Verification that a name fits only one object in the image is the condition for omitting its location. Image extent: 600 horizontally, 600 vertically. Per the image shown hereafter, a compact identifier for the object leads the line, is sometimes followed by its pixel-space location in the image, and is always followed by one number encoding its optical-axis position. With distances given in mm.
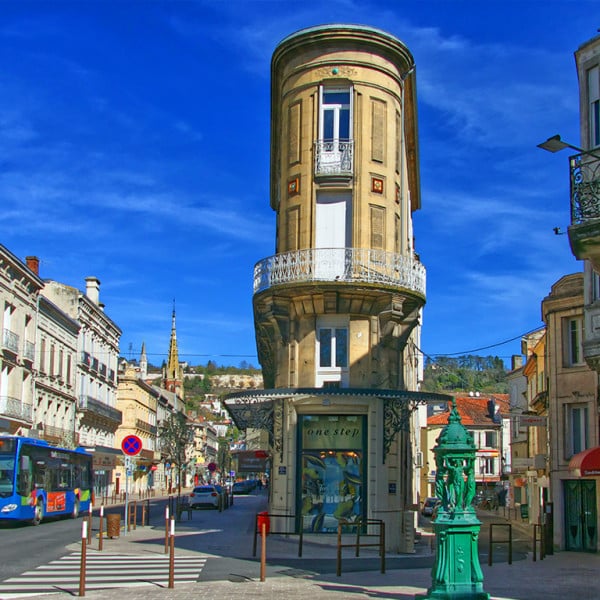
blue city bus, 28859
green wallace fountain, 11875
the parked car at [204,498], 48219
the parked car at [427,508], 47162
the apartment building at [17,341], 44281
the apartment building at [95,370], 59562
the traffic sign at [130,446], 24531
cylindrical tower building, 23578
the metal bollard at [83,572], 13102
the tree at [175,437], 73812
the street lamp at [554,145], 11461
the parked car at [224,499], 45100
